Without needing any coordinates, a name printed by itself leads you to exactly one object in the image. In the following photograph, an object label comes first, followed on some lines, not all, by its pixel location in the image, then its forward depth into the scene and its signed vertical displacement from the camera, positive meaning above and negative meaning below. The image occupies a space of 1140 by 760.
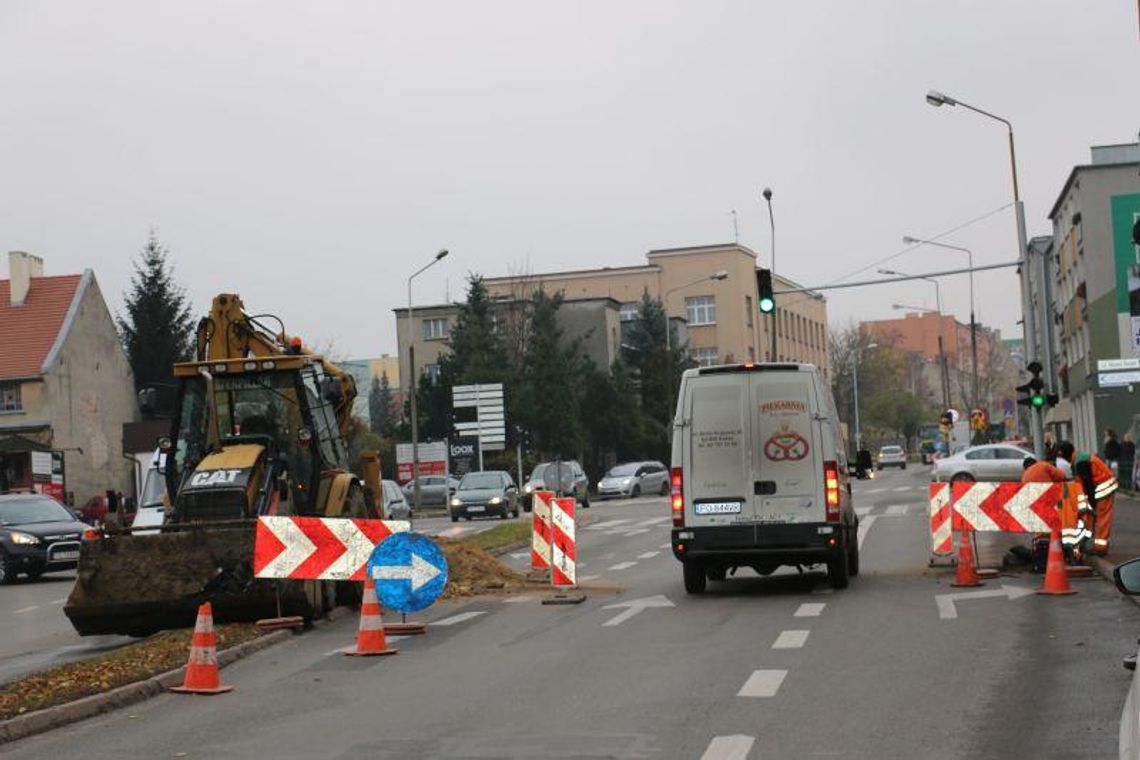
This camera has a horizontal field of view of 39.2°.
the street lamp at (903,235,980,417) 62.01 +4.33
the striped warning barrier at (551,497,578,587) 18.98 -1.11
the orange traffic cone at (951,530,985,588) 18.19 -1.58
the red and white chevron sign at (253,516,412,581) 15.02 -0.78
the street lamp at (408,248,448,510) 53.19 +0.49
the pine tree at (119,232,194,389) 77.38 +7.10
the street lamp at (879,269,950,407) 82.82 +2.71
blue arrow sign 14.95 -1.06
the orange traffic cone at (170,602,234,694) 11.68 -1.41
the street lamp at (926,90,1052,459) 36.50 +4.07
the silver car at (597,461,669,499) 66.12 -1.38
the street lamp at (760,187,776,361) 46.41 +7.08
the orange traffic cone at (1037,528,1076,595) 17.00 -1.58
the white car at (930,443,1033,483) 49.66 -1.08
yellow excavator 15.59 -0.20
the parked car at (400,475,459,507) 65.81 -1.43
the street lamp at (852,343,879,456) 93.69 +5.41
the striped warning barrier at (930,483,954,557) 20.50 -1.16
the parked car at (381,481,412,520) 37.09 -1.03
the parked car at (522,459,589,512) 53.12 -1.12
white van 17.66 -0.32
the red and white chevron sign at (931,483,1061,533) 18.80 -0.94
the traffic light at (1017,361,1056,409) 30.61 +0.68
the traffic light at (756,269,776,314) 28.55 +2.74
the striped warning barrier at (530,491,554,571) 19.83 -1.01
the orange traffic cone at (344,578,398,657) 13.52 -1.44
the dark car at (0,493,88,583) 30.34 -1.27
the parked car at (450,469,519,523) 50.44 -1.32
